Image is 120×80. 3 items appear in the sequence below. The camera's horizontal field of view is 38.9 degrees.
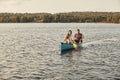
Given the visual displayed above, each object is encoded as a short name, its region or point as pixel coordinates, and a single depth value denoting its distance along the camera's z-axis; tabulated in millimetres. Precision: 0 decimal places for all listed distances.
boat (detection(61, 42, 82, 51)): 20551
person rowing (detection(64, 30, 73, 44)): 21347
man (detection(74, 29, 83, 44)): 22598
